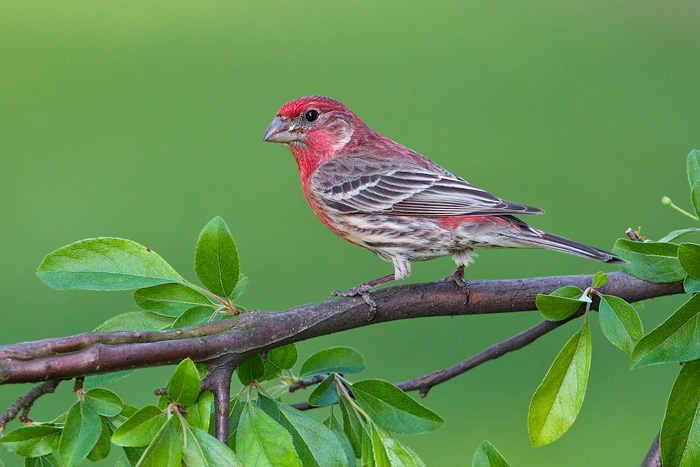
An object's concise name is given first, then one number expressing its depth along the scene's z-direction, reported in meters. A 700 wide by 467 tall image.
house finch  3.53
